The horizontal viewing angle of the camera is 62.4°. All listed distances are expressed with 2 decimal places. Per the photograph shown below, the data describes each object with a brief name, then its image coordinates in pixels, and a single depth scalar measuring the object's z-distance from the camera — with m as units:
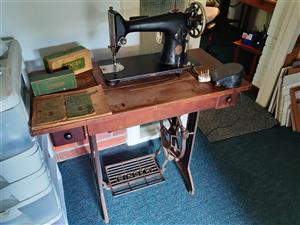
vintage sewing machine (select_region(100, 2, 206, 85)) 1.09
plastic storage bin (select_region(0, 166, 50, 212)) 0.95
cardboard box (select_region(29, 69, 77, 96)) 1.01
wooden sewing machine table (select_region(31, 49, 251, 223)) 1.00
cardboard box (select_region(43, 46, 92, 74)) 1.10
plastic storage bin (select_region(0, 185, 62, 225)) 1.03
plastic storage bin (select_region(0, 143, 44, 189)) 0.89
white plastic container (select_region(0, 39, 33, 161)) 0.80
